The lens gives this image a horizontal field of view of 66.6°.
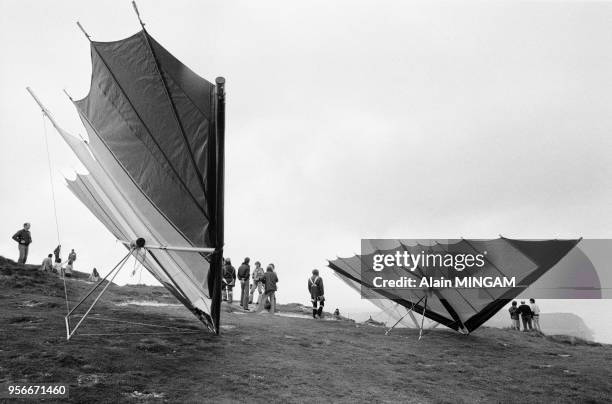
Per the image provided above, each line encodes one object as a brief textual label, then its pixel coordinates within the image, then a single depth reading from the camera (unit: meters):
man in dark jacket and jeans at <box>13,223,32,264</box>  19.97
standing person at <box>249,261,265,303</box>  19.54
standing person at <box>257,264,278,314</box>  18.74
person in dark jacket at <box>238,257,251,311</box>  19.81
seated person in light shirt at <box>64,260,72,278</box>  25.59
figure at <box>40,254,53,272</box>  22.79
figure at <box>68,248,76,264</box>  26.56
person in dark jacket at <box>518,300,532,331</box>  22.97
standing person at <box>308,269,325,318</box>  19.05
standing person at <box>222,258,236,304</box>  19.95
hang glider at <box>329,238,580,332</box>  15.43
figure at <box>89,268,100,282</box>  27.94
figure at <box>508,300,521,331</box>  24.50
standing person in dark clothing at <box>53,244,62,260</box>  26.36
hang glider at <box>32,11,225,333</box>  10.21
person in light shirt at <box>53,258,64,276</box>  25.02
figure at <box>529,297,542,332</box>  22.94
